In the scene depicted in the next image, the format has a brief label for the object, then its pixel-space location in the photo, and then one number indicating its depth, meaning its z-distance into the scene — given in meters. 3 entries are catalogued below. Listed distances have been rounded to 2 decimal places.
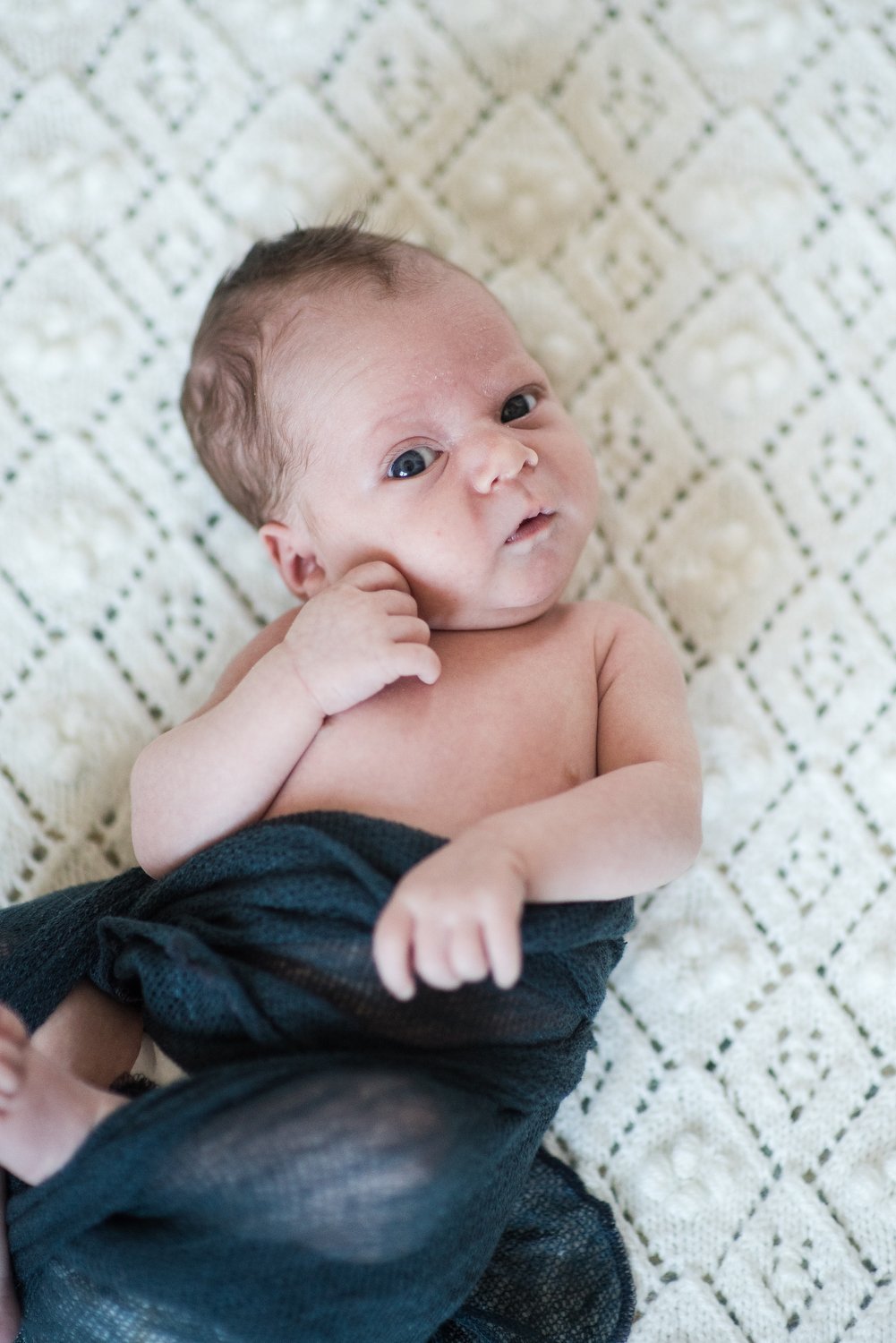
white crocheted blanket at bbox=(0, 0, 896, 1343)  0.71
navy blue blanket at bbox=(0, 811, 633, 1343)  0.61
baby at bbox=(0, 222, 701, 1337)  0.66
